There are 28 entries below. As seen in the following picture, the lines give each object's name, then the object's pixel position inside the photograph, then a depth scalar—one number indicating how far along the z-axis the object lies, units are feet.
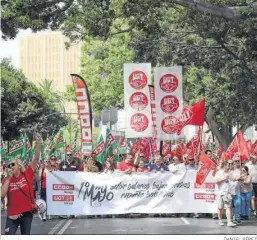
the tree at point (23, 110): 111.73
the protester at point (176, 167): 62.03
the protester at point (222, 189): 55.77
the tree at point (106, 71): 158.40
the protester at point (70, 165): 62.90
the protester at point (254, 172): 63.46
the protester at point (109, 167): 61.73
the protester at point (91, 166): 61.87
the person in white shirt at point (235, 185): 57.62
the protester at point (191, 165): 62.74
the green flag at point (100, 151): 75.17
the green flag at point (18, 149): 87.58
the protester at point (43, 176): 61.52
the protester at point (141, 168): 62.69
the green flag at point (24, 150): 86.04
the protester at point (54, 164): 63.74
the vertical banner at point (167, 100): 62.64
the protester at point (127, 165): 62.11
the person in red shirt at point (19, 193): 36.70
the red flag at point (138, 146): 94.81
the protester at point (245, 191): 60.49
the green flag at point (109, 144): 82.87
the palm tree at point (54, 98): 157.58
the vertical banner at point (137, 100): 59.21
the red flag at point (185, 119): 65.26
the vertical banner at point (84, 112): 58.44
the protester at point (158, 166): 63.16
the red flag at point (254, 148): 79.90
